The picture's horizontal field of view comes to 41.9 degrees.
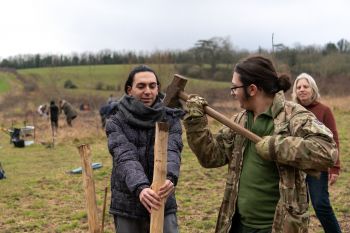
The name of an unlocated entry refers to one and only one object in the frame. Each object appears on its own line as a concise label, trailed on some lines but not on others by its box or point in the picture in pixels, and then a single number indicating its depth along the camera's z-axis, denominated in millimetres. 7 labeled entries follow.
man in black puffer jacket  2959
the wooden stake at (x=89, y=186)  3125
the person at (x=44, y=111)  24111
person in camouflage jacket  2295
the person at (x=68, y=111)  19234
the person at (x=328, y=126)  4496
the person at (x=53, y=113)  17097
